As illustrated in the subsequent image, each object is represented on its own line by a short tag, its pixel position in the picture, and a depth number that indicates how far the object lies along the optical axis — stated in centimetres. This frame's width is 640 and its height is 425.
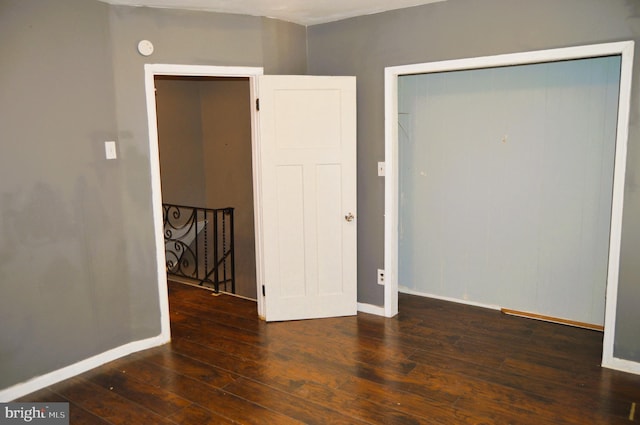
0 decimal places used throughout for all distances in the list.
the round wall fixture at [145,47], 332
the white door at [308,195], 377
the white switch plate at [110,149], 325
